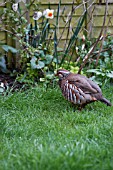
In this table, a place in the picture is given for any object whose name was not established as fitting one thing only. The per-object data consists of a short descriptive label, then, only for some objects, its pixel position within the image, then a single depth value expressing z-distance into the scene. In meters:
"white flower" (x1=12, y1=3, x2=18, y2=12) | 6.25
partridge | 5.32
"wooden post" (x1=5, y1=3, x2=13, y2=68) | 6.68
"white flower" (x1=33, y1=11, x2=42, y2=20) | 6.29
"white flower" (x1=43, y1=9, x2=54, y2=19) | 6.22
